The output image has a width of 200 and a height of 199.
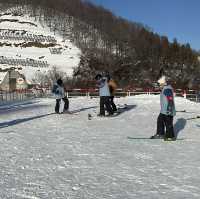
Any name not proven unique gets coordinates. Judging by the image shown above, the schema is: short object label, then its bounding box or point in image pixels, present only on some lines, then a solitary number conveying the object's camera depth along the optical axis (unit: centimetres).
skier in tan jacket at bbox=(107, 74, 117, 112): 1297
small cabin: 5553
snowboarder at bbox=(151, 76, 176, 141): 830
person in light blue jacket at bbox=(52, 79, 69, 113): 1370
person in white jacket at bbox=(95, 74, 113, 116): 1256
